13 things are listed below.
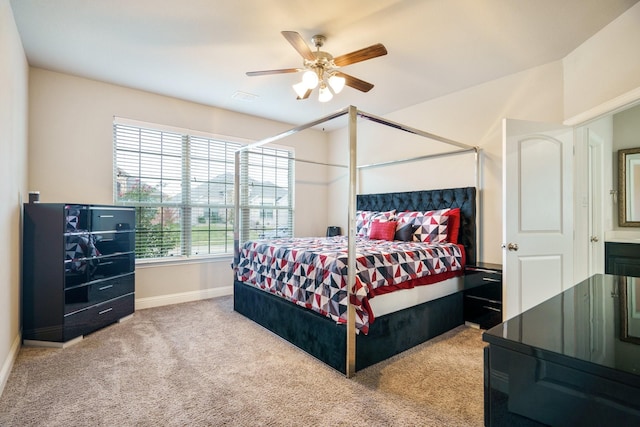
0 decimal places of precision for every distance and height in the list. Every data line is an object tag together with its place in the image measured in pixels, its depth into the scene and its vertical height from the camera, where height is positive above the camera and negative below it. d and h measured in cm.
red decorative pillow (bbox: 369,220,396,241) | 375 -21
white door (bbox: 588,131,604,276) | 319 +9
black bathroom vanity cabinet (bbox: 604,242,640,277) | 325 -49
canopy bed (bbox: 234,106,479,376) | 222 -56
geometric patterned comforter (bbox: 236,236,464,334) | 222 -47
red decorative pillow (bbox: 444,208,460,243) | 344 -16
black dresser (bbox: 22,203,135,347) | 265 -53
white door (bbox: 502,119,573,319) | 276 +0
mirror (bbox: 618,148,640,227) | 349 +29
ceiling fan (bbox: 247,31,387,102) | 229 +122
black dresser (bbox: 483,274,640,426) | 54 -31
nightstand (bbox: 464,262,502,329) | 300 -83
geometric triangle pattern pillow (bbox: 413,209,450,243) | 346 -16
